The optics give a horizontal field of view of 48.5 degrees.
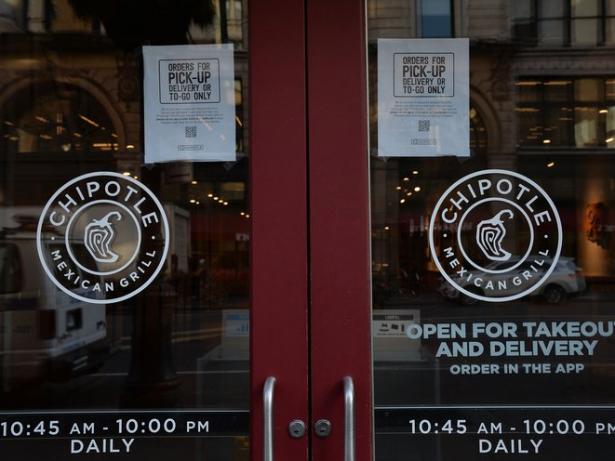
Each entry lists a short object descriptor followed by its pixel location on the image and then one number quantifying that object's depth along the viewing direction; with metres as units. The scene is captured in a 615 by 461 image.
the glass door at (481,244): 2.70
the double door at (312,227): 2.58
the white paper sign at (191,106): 2.76
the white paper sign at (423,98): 2.73
